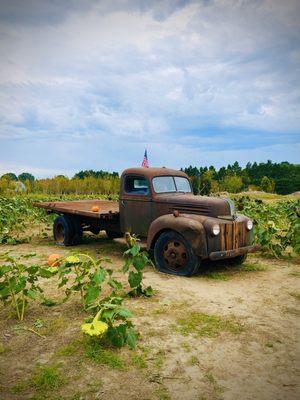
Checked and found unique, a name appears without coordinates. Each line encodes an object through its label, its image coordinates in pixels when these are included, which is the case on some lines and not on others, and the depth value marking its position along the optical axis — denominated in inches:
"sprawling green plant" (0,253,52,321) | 156.8
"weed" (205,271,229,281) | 240.8
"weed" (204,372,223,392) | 112.3
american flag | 397.4
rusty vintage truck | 235.1
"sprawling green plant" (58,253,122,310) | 149.6
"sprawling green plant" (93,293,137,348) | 131.7
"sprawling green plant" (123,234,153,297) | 175.2
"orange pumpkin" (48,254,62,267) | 207.1
